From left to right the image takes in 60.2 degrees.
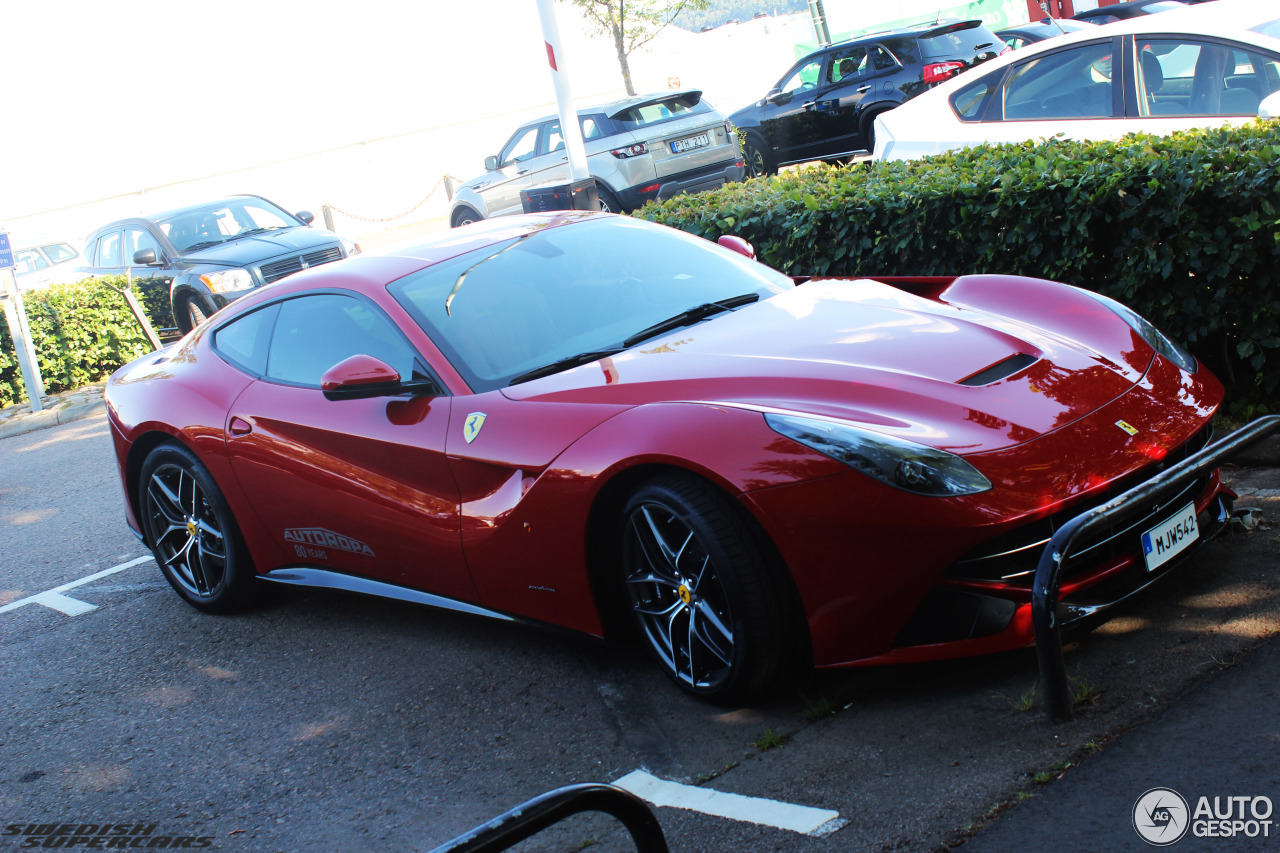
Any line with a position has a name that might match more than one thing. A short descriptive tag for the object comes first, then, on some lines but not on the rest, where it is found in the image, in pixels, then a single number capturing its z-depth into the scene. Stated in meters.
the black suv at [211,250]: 12.24
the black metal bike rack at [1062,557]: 2.68
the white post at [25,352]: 11.65
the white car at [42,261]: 19.53
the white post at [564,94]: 8.73
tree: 29.53
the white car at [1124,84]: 6.49
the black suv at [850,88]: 12.85
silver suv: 13.44
